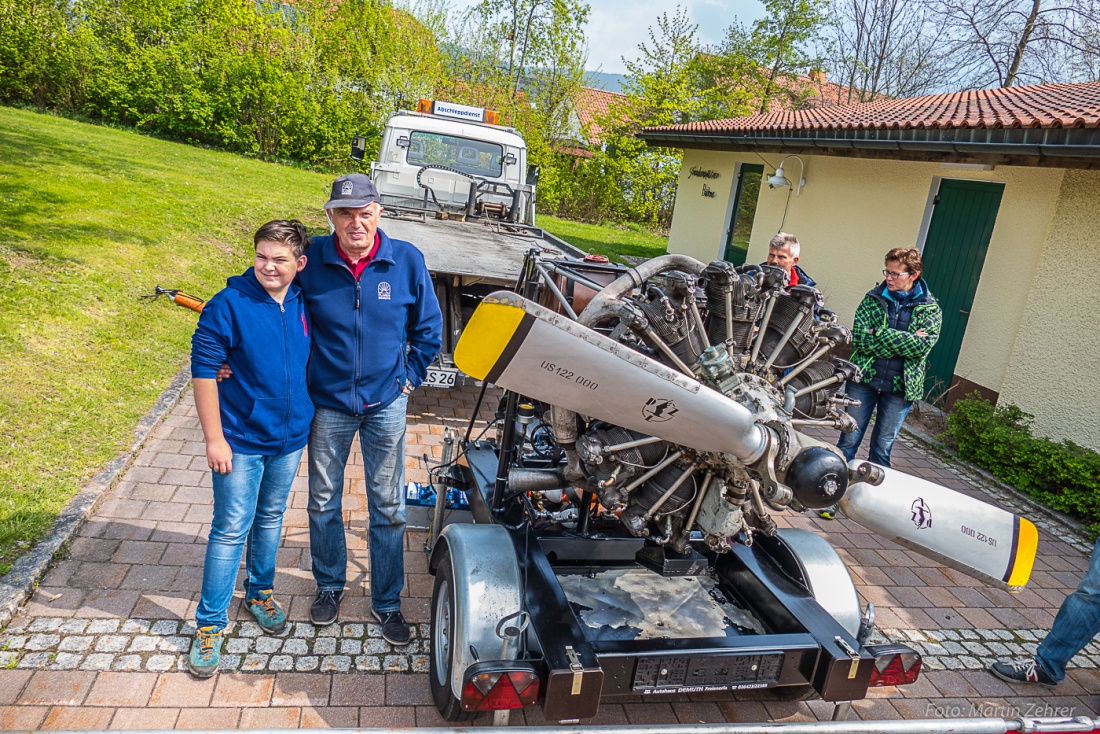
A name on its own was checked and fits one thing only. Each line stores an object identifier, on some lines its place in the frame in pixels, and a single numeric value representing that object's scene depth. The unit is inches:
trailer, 86.4
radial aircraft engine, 84.4
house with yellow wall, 269.1
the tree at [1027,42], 740.0
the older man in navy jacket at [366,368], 127.6
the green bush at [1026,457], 236.7
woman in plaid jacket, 204.1
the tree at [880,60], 1079.7
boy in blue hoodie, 117.0
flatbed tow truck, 324.8
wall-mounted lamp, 464.4
